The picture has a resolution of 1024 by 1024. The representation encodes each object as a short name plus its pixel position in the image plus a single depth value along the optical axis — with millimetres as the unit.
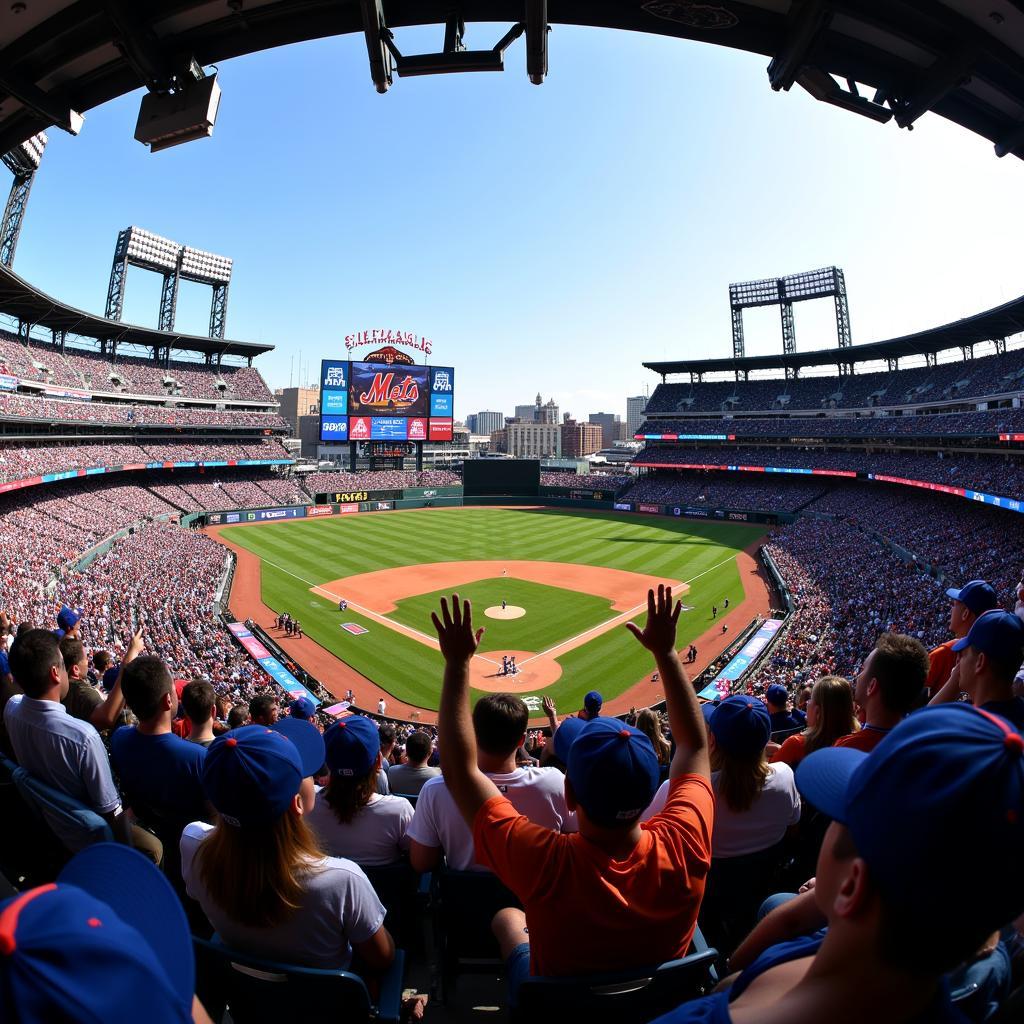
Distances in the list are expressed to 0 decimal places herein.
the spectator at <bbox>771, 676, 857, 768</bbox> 5223
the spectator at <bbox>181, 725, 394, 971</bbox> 2697
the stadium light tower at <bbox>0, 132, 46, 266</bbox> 39131
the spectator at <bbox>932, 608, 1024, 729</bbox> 4109
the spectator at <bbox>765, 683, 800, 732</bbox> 8375
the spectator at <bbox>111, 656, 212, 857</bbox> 4375
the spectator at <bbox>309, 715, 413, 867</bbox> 4148
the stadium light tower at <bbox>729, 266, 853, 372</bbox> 66938
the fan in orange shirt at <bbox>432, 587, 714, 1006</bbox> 2391
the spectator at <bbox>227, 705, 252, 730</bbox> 8320
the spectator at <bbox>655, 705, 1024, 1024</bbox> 1254
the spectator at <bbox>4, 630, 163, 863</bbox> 4180
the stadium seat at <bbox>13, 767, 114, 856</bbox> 3670
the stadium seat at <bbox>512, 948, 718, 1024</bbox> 2299
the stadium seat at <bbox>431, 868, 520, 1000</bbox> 3686
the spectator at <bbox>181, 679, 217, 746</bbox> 5535
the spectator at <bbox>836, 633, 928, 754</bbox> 4348
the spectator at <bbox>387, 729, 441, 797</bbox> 6324
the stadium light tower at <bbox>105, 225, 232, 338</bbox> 60750
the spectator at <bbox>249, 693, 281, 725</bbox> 7750
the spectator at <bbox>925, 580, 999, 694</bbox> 5875
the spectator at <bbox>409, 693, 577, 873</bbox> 3982
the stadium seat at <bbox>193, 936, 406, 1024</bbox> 2570
